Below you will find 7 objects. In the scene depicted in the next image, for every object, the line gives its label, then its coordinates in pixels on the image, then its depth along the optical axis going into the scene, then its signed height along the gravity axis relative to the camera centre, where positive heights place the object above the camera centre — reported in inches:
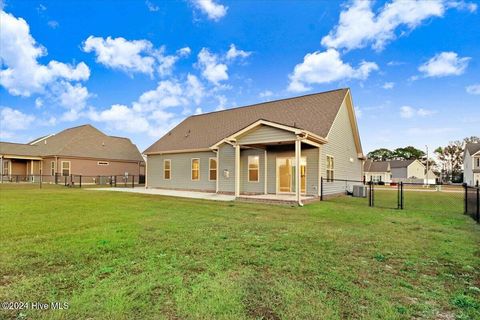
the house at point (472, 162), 1448.2 +10.1
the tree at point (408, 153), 2775.6 +118.1
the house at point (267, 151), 513.0 +33.9
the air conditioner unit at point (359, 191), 615.9 -65.8
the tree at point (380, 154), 3014.3 +117.4
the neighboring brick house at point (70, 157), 994.7 +32.8
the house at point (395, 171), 2055.9 -55.2
